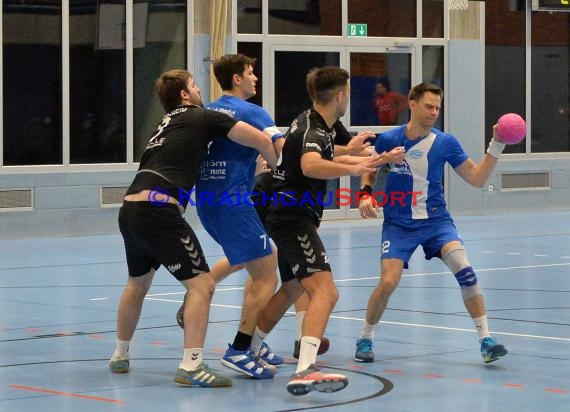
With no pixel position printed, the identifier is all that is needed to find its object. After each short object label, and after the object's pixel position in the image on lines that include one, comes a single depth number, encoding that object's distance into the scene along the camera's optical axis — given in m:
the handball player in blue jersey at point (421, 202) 17.37
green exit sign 42.47
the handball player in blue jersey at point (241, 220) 16.12
